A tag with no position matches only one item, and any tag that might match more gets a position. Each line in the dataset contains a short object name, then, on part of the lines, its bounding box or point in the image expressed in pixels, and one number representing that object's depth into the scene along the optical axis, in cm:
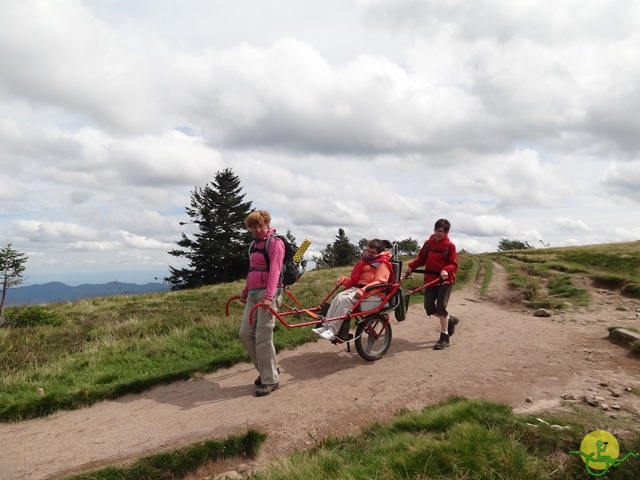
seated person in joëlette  773
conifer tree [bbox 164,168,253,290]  5325
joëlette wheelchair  779
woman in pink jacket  682
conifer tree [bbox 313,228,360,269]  8149
